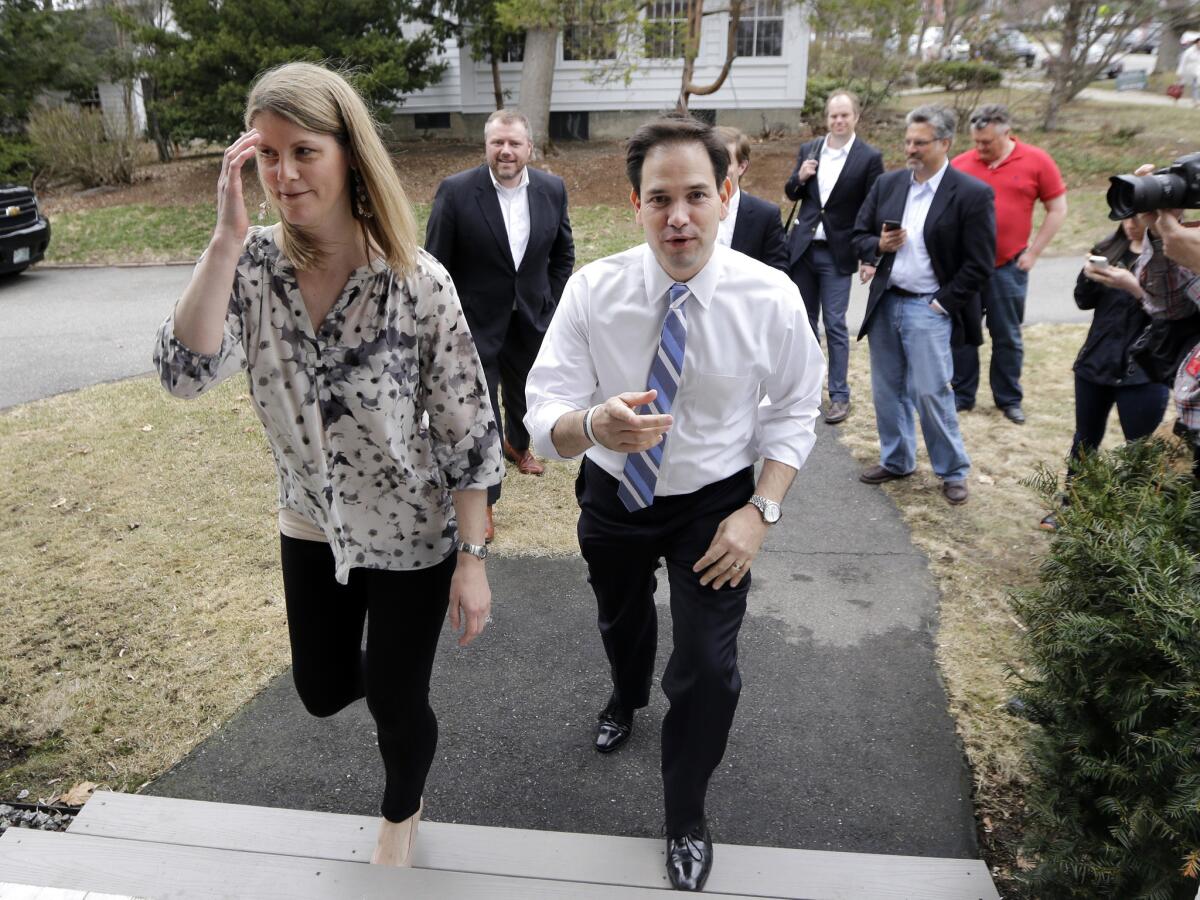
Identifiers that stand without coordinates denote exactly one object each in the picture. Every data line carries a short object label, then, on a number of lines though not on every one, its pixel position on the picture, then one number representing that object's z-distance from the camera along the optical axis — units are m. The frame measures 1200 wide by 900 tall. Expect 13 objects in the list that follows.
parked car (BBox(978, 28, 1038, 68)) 20.23
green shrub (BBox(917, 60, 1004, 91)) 20.23
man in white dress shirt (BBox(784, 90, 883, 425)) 6.65
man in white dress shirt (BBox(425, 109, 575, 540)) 5.20
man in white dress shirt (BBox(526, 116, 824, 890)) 2.62
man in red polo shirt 6.80
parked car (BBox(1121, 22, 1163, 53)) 17.91
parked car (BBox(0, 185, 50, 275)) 12.38
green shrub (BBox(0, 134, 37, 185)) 17.86
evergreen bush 2.04
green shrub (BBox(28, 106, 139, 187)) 18.16
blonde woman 2.17
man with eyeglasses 5.39
